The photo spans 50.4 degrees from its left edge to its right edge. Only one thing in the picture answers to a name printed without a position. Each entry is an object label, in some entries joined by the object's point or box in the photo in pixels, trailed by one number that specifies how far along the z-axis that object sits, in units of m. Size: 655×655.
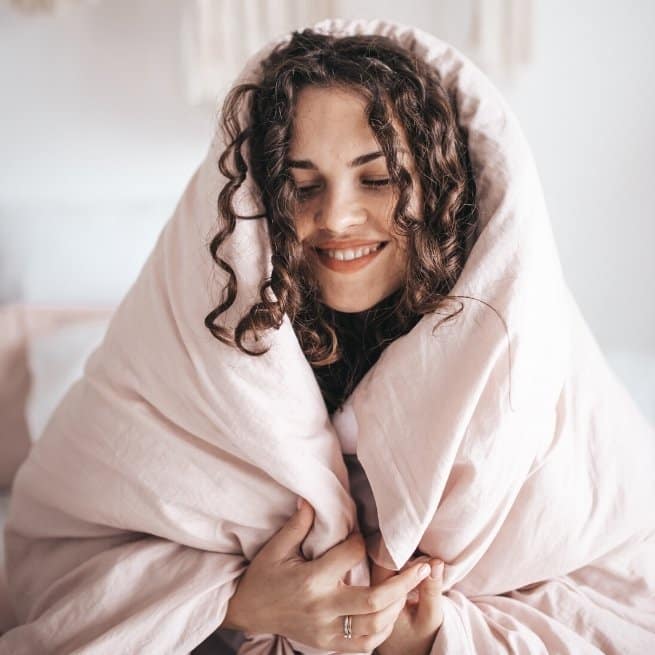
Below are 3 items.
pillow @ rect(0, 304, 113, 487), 1.36
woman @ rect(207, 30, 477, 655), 0.83
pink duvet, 0.82
